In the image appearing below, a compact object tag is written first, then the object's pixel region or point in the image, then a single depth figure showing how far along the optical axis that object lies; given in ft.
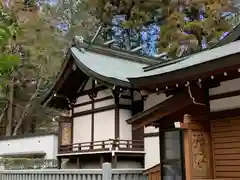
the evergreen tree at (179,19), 62.64
